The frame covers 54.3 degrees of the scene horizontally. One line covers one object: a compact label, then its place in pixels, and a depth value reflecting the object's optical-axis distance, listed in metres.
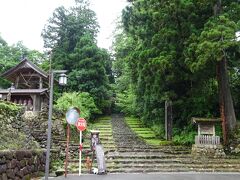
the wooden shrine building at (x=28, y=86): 16.33
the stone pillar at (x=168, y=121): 14.87
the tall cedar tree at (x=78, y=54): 20.75
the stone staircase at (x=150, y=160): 9.71
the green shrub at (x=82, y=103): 15.19
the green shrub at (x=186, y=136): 13.86
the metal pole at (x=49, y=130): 6.86
